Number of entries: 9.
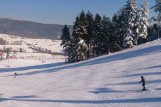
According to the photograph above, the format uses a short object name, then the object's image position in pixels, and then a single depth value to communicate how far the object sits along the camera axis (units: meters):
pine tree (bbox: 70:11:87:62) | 86.50
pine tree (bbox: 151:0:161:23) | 66.54
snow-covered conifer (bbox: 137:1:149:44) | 87.81
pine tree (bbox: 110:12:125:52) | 92.06
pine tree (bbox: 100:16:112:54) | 91.00
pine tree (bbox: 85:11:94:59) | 91.00
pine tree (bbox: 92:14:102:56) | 91.55
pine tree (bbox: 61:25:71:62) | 101.94
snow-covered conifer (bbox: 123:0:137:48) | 85.25
